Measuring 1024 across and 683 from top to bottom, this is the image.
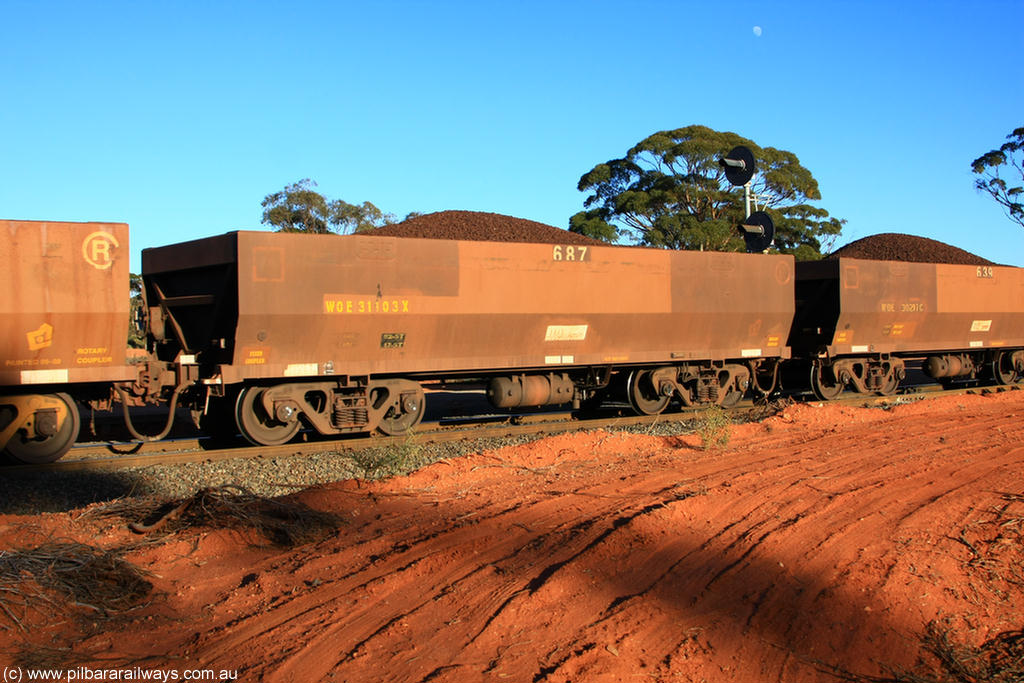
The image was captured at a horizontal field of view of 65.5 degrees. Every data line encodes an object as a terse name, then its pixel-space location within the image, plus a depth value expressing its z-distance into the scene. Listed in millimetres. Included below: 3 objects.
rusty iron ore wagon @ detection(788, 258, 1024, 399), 17453
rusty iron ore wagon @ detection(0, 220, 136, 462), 9664
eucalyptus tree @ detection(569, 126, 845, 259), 39312
